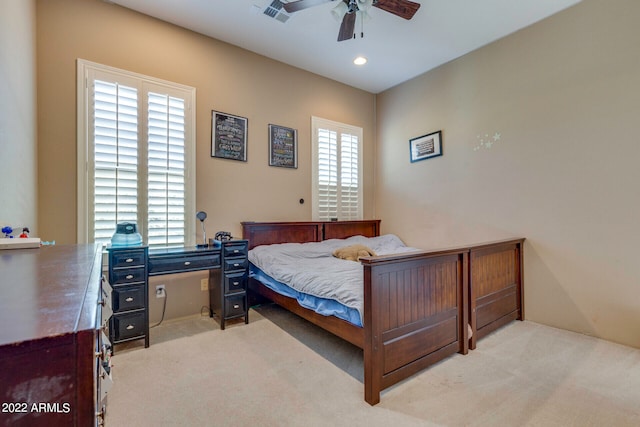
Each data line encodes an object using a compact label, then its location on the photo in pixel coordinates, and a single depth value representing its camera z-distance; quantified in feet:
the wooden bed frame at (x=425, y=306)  5.92
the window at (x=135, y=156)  8.79
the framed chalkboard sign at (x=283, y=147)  12.57
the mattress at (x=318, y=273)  6.84
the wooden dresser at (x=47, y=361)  1.26
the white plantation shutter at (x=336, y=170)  13.92
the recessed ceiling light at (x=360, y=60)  12.43
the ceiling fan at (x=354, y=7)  7.86
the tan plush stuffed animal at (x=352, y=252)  10.62
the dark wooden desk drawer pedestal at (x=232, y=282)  9.58
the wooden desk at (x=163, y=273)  7.93
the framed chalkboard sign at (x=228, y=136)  11.08
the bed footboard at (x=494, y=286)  8.28
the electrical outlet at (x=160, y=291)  9.92
